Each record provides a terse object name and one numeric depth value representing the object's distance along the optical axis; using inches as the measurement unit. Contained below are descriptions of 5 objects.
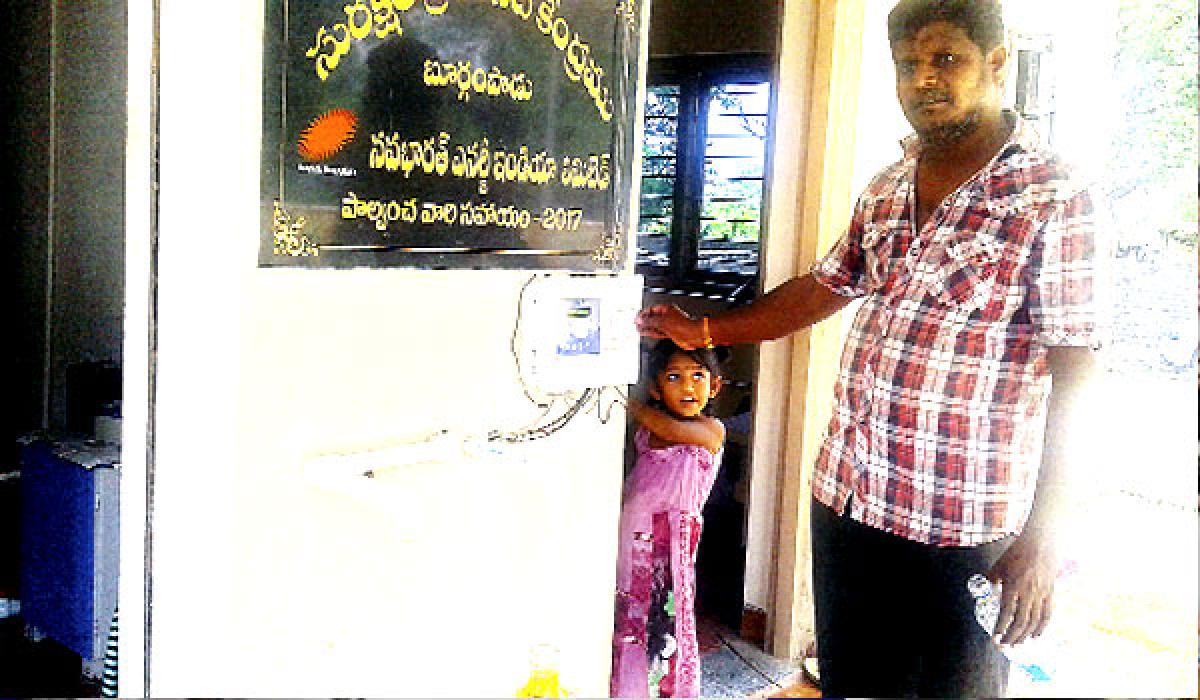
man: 61.9
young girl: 91.2
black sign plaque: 60.9
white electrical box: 74.5
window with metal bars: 131.7
